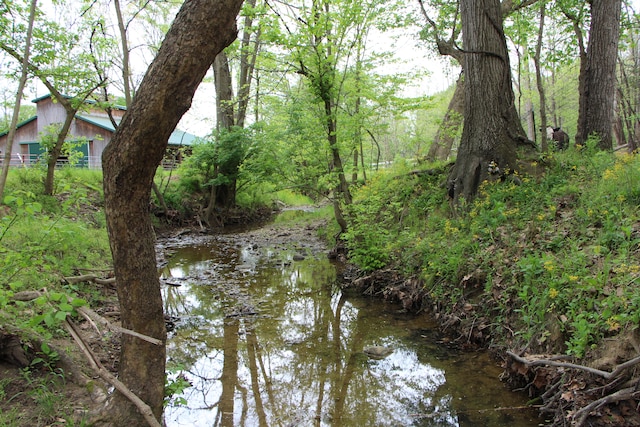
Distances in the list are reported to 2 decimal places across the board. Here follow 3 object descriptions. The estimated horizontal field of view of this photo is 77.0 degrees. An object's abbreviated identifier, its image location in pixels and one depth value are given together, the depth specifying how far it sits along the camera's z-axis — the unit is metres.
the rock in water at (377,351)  4.98
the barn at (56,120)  24.41
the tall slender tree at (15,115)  4.18
